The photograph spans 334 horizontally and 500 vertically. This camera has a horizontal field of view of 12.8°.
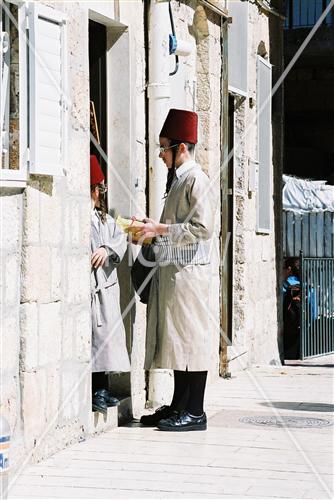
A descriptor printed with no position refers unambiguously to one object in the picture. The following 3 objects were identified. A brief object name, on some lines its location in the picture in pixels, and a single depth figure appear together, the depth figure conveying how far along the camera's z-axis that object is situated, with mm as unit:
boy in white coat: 9516
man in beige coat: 9555
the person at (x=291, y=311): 19417
